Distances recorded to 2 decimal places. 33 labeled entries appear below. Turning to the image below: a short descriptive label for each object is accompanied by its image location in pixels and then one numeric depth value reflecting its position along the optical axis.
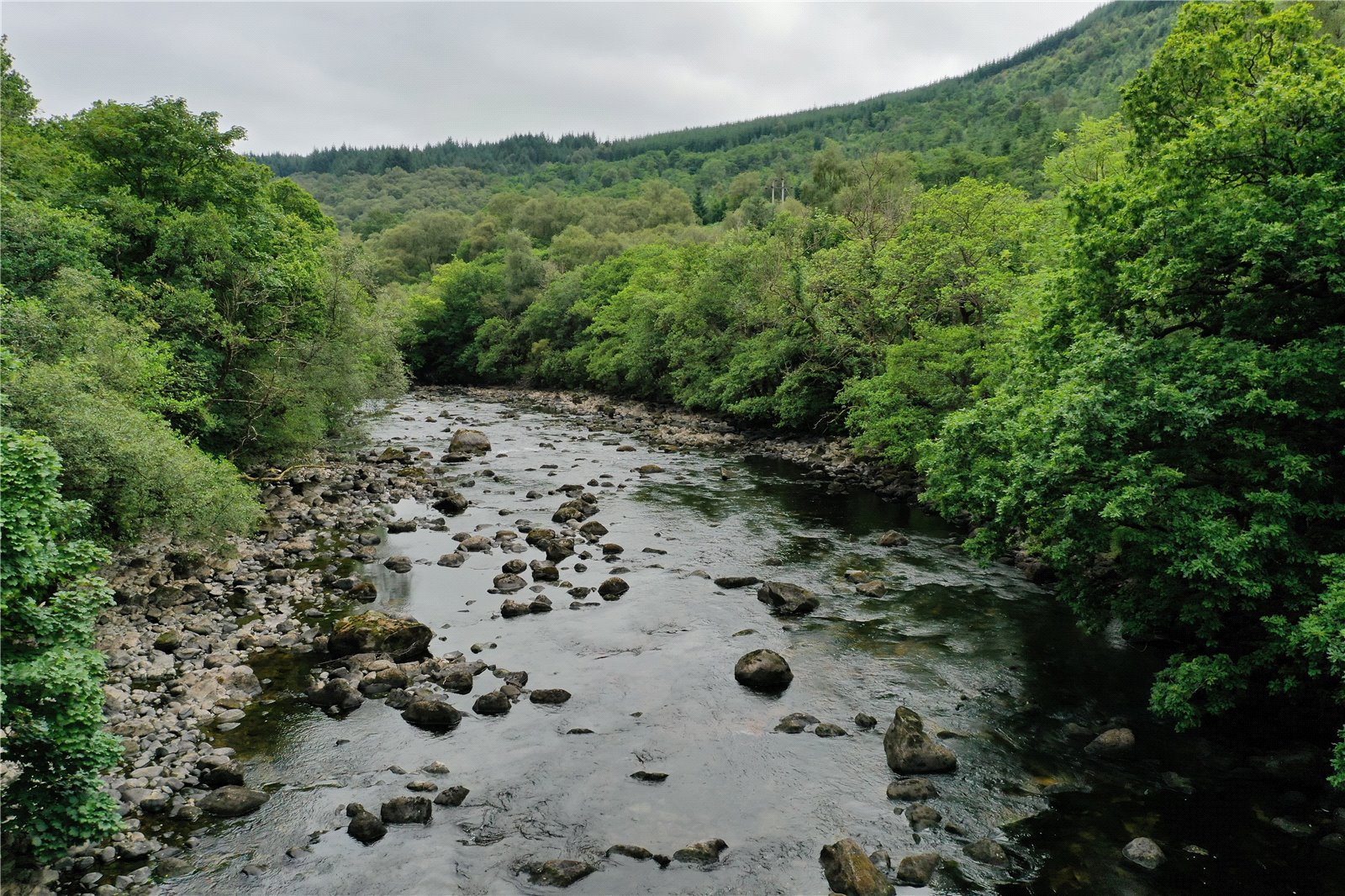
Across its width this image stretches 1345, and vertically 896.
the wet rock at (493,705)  16.33
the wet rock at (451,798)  13.12
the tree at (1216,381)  12.91
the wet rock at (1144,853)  11.59
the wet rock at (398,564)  25.06
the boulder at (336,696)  16.31
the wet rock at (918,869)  11.29
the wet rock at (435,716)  15.70
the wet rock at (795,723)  15.75
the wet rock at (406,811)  12.59
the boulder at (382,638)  18.62
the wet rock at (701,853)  11.84
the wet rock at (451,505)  33.22
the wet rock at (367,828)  12.11
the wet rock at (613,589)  23.47
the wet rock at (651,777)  14.06
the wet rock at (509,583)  23.78
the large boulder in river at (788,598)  21.89
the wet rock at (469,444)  47.22
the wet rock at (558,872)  11.30
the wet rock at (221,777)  13.16
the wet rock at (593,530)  29.69
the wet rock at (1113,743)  14.54
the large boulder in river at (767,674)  17.61
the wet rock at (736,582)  24.27
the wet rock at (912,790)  13.35
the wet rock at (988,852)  11.71
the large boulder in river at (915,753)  14.06
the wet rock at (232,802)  12.49
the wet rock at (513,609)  21.77
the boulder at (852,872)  10.91
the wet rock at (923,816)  12.62
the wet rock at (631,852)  11.91
